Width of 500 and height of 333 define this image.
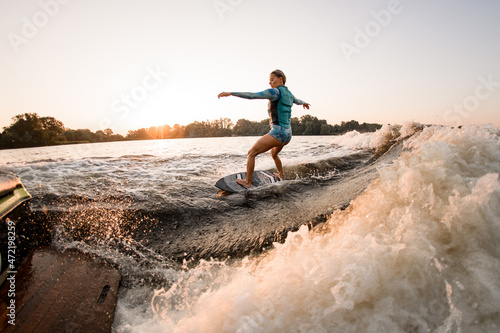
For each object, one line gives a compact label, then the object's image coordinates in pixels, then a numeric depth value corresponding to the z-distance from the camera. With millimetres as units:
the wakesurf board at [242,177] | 5495
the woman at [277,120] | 5496
